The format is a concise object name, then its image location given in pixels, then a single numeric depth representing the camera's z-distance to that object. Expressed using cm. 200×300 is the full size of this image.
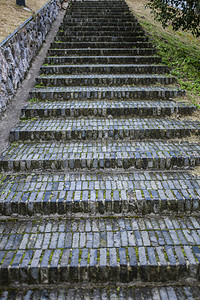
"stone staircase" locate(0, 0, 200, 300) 235
